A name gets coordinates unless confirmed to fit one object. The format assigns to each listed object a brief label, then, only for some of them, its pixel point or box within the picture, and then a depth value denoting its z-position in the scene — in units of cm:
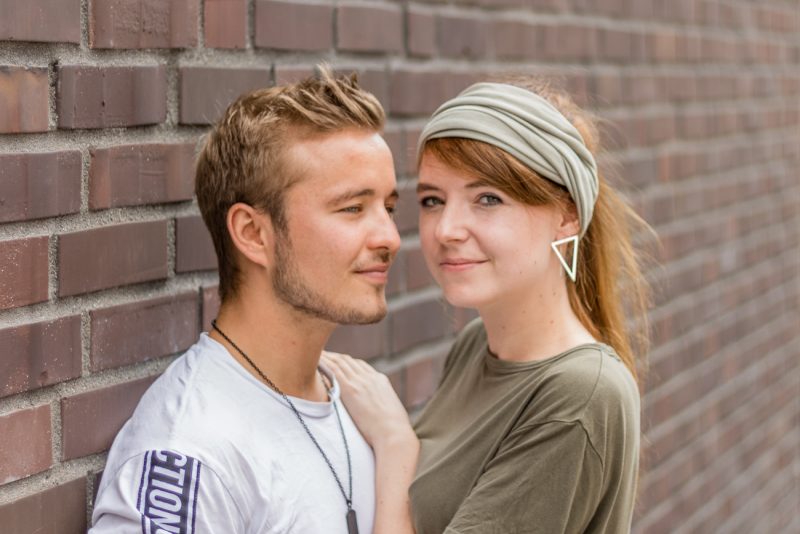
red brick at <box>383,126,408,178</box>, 304
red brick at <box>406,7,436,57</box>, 314
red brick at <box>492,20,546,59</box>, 358
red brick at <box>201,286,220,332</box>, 246
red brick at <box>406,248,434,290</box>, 318
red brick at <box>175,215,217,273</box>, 236
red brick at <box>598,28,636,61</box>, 421
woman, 227
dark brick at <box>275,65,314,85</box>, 265
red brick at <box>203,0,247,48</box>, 242
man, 205
